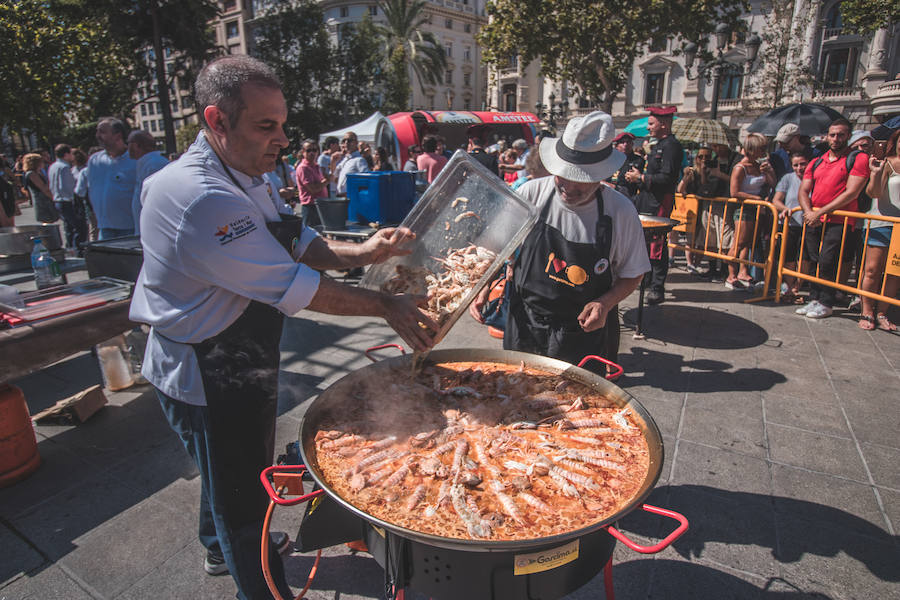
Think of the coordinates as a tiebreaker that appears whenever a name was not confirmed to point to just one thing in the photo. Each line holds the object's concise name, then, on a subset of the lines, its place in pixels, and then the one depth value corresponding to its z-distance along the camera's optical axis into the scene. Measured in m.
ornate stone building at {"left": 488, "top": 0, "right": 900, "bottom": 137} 32.69
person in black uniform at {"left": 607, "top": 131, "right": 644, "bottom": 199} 7.15
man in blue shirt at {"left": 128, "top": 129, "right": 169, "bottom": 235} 5.45
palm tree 50.66
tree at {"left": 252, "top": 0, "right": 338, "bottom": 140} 38.41
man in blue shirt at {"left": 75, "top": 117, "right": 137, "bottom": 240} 5.57
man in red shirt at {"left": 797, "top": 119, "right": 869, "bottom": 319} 5.86
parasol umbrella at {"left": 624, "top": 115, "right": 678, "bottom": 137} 14.12
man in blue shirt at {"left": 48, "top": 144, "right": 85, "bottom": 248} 10.17
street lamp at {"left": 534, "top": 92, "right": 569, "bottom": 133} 26.66
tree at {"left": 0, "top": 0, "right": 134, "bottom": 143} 19.11
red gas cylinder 3.15
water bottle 4.25
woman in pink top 9.08
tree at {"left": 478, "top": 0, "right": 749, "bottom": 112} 21.95
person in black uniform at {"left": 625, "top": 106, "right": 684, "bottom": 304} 6.68
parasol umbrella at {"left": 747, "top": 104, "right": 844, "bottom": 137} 9.31
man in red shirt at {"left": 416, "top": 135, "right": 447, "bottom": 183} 9.56
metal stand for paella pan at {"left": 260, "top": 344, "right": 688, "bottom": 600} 1.45
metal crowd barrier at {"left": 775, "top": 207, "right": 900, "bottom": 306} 5.34
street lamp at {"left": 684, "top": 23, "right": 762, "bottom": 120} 12.20
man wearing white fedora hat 2.62
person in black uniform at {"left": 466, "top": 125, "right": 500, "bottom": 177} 10.09
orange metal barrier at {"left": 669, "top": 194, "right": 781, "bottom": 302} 6.90
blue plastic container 7.39
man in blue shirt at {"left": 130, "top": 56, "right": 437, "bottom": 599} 1.64
